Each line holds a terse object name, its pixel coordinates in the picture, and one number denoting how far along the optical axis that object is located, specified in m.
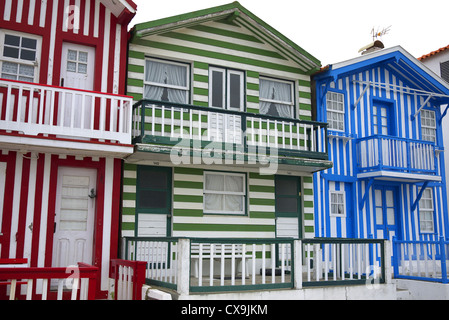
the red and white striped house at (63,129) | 10.66
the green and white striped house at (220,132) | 12.20
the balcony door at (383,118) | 16.39
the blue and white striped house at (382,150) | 15.02
